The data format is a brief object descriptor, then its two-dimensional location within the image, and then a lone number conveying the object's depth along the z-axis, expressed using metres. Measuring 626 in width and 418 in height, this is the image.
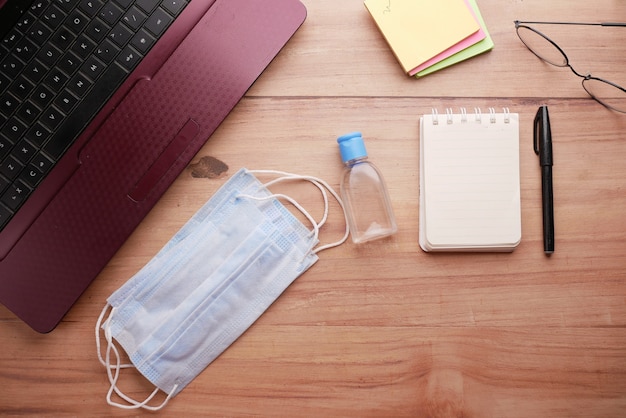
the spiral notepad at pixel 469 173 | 0.75
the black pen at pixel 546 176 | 0.75
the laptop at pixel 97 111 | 0.67
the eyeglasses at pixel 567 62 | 0.77
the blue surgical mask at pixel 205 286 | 0.75
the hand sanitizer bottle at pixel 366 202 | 0.77
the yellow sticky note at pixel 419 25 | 0.76
